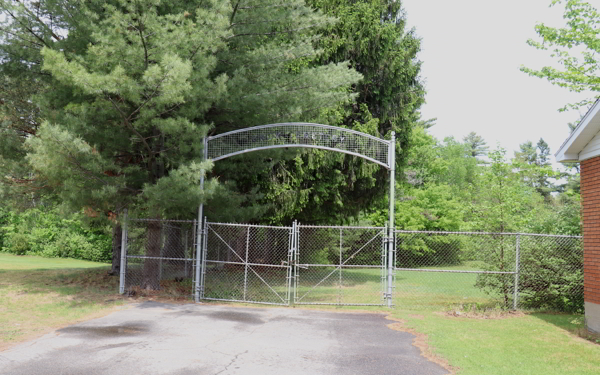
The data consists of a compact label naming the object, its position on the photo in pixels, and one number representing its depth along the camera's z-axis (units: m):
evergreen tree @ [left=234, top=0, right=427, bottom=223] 17.78
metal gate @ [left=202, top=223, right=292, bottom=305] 13.32
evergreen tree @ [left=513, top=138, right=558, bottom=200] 64.44
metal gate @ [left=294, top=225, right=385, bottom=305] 14.98
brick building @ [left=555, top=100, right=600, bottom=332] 9.17
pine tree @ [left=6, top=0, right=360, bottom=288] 10.34
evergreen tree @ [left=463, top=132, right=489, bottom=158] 76.41
